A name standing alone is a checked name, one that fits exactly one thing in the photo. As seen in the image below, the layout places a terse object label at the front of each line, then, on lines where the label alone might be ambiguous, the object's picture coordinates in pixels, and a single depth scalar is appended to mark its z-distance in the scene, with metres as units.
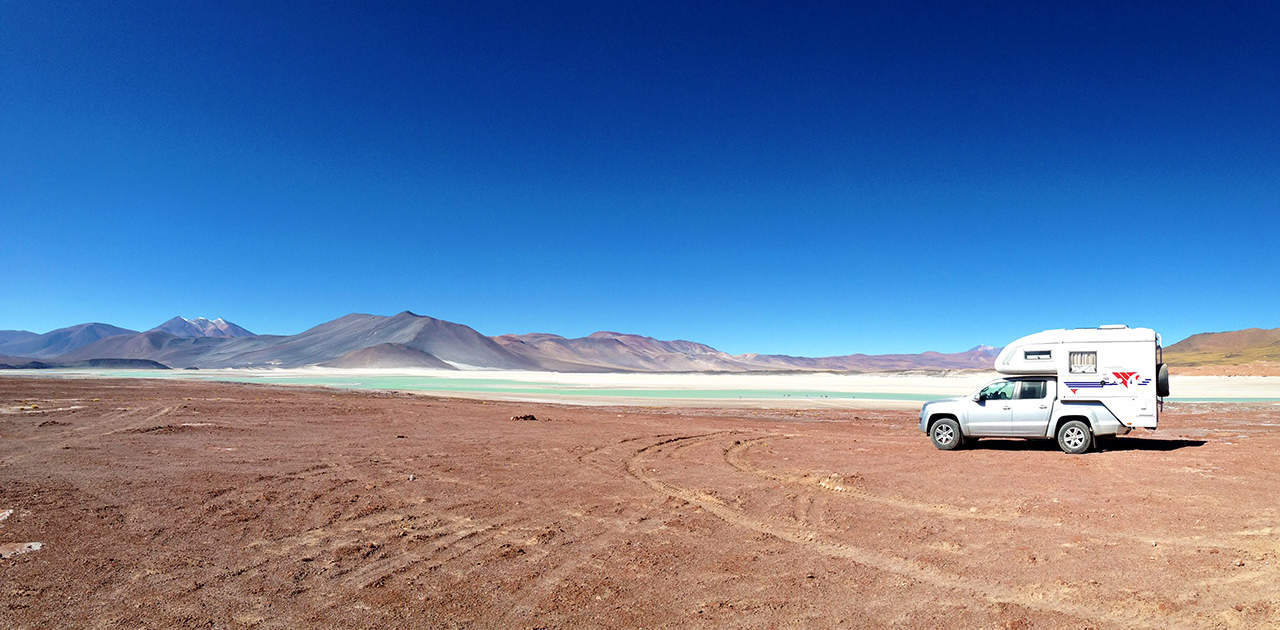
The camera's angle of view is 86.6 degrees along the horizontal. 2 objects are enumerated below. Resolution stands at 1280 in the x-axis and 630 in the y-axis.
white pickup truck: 14.73
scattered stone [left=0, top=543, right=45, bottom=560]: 6.89
